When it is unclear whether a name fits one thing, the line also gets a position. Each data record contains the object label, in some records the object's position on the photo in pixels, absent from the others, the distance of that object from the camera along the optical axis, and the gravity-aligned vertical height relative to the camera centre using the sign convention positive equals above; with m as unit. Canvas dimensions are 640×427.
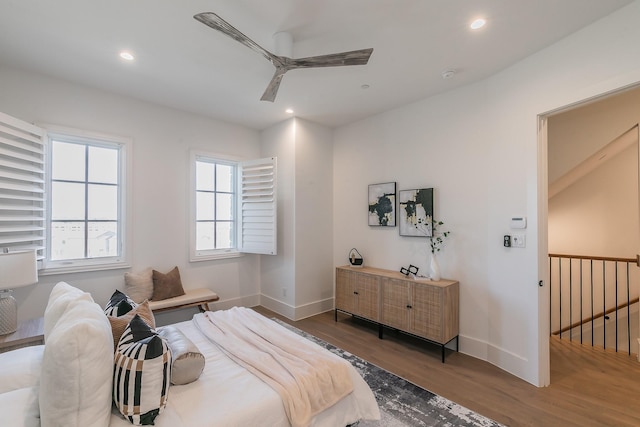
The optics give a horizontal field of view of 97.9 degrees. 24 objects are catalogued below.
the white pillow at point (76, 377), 1.06 -0.64
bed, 1.07 -0.86
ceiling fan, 1.78 +1.18
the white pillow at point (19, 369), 1.43 -0.85
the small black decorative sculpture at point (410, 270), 3.38 -0.67
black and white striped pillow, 1.24 -0.76
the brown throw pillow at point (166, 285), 3.40 -0.89
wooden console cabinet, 2.88 -1.00
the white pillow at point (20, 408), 1.11 -0.82
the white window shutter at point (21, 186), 2.46 +0.26
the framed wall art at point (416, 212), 3.33 +0.05
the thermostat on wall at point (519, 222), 2.52 -0.05
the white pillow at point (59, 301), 1.50 -0.50
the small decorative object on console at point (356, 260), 3.93 -0.63
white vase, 3.07 -0.60
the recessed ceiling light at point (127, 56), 2.48 +1.43
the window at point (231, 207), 4.02 +0.11
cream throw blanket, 1.50 -0.92
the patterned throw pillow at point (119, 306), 1.84 -0.63
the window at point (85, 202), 3.03 +0.13
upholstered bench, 3.25 -1.06
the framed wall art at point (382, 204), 3.73 +0.15
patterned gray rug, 1.95 -1.45
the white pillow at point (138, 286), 3.26 -0.85
